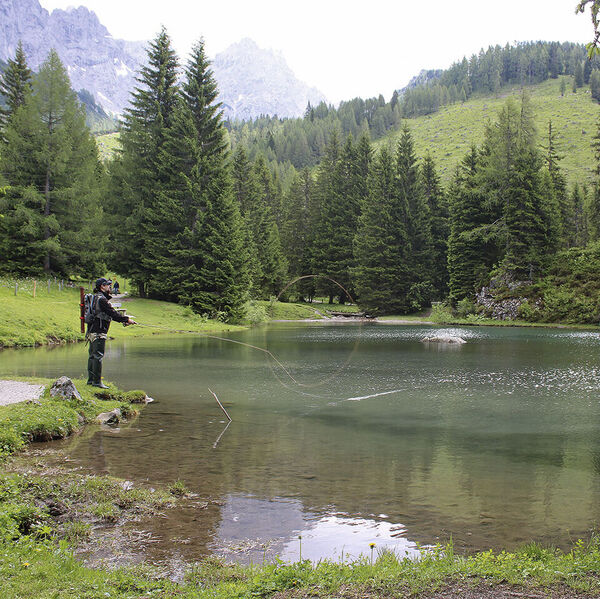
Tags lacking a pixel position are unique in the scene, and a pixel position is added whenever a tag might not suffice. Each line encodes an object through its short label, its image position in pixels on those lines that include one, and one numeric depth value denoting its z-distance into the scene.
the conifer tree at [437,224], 69.00
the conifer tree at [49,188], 42.56
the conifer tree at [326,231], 76.88
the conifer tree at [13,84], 54.94
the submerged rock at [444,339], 34.42
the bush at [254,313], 51.34
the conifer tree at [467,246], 58.94
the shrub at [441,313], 57.09
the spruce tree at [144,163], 48.94
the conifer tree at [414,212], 66.88
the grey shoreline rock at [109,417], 11.81
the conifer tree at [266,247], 71.94
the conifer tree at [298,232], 83.38
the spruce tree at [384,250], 65.38
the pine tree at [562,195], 75.88
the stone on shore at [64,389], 11.82
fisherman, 13.55
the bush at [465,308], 57.38
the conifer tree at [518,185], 53.91
